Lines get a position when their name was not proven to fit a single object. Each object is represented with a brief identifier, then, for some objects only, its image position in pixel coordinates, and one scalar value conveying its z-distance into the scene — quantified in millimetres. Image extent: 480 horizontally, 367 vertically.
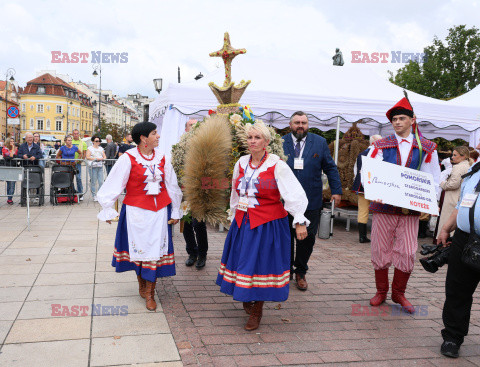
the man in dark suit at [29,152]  11398
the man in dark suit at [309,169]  4957
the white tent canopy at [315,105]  8469
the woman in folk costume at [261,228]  3693
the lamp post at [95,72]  25631
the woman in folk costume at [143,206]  4074
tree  25391
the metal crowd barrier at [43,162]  11453
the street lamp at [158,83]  19433
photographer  3332
